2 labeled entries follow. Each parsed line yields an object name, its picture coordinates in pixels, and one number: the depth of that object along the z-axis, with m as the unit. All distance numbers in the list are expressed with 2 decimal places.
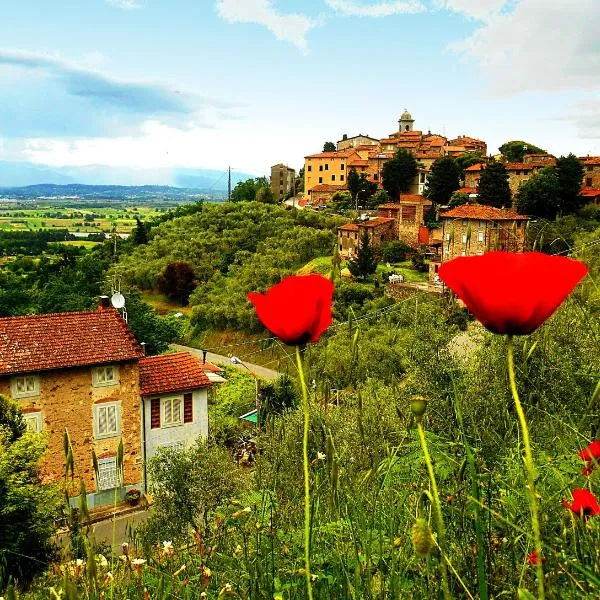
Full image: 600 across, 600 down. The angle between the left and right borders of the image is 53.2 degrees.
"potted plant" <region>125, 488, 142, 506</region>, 15.03
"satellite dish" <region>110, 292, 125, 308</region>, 16.12
